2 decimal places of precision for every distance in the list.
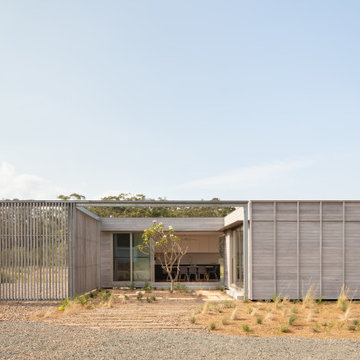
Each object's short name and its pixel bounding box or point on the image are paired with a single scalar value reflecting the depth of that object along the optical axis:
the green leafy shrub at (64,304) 11.59
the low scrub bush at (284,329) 8.58
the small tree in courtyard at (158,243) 16.77
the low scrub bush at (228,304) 11.62
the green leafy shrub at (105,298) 13.34
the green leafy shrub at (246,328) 8.47
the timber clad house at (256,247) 13.05
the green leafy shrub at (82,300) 11.99
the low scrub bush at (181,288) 16.75
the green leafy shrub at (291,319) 9.11
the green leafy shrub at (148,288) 16.84
